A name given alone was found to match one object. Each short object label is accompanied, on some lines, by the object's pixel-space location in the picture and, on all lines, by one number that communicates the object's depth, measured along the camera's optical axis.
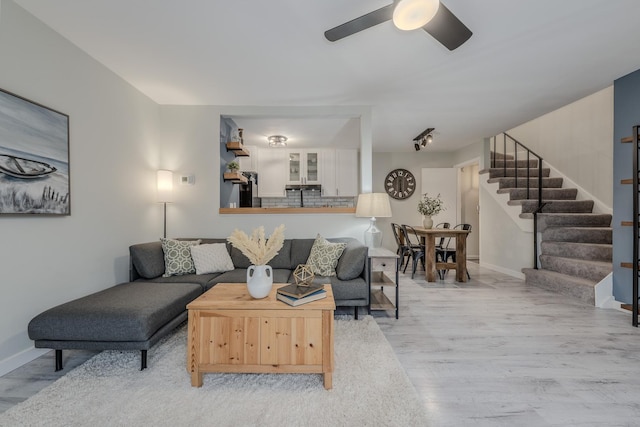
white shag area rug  1.42
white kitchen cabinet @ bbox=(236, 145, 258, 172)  5.69
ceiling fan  1.52
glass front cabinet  5.77
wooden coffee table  1.68
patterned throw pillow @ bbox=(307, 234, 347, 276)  2.87
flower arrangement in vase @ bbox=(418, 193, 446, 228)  4.64
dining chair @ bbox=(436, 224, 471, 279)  4.53
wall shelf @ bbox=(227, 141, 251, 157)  3.86
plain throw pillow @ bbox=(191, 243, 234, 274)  2.89
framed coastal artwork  1.82
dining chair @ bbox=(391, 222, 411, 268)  4.67
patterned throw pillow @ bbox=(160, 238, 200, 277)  2.84
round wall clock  6.45
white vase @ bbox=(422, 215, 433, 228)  4.66
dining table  4.25
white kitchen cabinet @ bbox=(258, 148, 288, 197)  5.75
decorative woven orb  1.90
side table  2.78
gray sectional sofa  1.76
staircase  3.49
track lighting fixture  4.82
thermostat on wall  3.62
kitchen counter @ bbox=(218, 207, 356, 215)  3.63
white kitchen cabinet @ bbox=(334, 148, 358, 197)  5.79
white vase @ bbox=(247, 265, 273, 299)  1.80
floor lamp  3.39
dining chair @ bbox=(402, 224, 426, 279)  4.43
